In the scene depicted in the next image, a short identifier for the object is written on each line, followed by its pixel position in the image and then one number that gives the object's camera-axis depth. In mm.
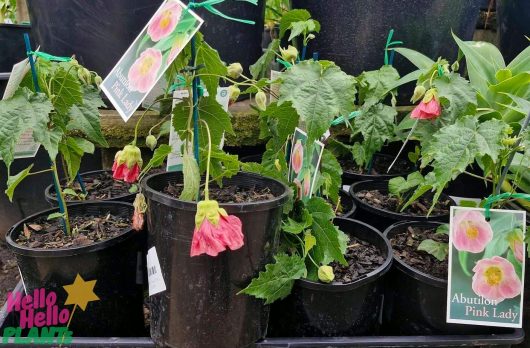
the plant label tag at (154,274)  735
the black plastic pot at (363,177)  1237
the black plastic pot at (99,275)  806
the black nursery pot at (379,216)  1052
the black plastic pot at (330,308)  801
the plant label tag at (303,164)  810
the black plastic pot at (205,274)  687
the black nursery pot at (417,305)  820
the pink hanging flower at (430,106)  835
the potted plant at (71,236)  764
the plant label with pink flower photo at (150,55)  594
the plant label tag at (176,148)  895
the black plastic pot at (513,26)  1483
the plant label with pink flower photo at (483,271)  777
